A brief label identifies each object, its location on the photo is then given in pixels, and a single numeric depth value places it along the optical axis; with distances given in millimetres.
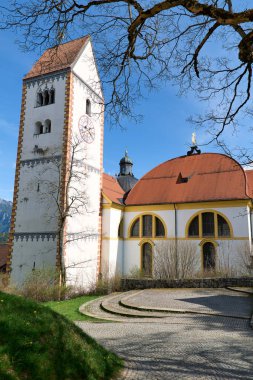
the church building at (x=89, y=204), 19734
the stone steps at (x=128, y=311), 11344
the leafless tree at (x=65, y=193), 18734
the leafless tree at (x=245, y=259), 20016
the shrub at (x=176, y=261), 20469
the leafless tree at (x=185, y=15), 4477
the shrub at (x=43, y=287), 16125
